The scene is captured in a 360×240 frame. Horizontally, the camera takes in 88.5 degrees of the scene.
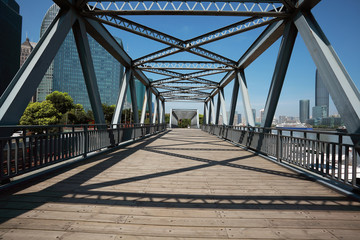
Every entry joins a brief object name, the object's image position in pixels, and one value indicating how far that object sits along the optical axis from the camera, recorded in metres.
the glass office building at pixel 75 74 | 101.40
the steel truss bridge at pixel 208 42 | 3.82
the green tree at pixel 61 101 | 48.31
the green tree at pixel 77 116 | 50.23
